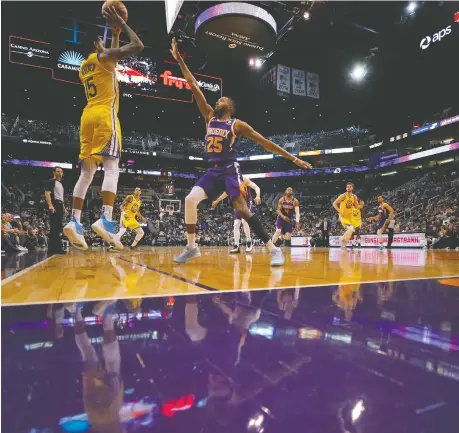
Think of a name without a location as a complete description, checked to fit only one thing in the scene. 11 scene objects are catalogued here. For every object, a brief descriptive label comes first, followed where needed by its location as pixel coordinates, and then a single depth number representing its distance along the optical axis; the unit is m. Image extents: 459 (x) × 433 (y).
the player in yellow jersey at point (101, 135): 3.17
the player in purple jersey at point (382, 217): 10.37
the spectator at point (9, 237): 7.78
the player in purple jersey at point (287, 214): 7.87
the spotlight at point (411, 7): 15.85
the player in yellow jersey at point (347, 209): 8.53
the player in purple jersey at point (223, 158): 3.52
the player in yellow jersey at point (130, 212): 8.87
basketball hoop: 27.12
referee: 6.04
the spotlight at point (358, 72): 21.61
